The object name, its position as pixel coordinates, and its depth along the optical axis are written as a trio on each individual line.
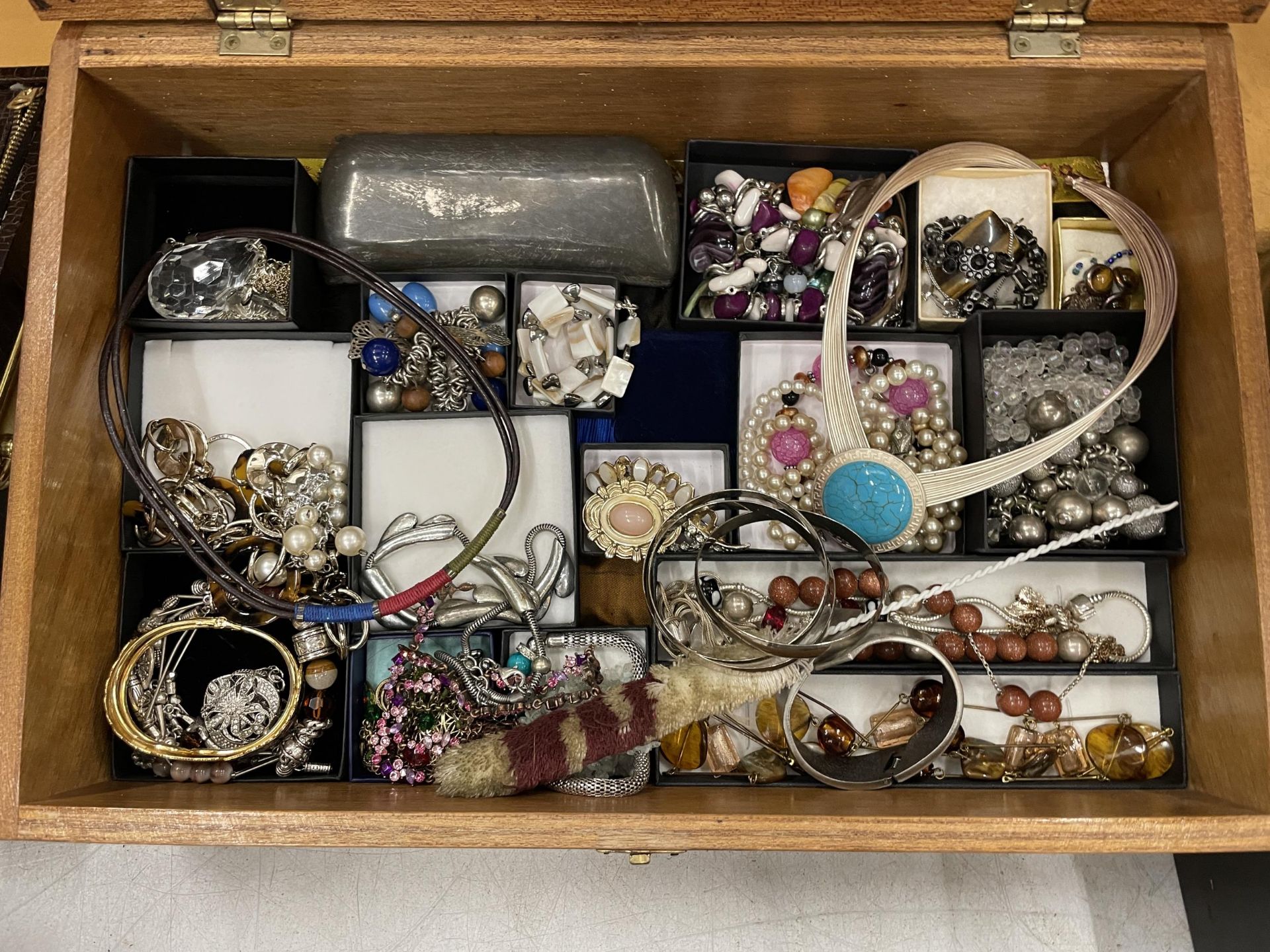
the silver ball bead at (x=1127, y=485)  0.36
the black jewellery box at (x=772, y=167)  0.38
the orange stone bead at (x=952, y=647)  0.36
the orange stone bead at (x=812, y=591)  0.37
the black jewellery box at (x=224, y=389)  0.37
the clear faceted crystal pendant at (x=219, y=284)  0.37
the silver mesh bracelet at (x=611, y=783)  0.33
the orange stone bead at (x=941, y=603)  0.37
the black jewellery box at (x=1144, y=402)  0.35
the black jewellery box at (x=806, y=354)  0.38
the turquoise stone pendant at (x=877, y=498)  0.35
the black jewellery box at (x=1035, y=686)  0.37
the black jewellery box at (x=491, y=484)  0.38
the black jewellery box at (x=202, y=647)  0.37
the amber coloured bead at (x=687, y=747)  0.35
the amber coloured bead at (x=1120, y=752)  0.35
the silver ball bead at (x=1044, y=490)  0.37
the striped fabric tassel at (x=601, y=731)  0.32
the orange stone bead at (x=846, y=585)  0.36
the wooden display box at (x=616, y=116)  0.30
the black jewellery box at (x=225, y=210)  0.37
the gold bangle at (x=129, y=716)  0.33
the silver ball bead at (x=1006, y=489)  0.36
